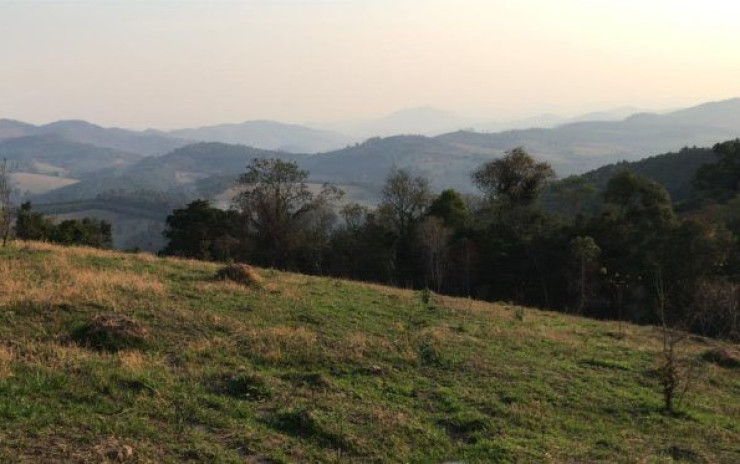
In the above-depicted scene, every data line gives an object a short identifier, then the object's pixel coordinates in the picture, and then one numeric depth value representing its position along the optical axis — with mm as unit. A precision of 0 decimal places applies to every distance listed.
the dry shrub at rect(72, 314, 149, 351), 9803
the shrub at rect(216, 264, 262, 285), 17609
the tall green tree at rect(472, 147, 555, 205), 49500
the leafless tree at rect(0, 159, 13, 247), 21828
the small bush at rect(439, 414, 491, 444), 8148
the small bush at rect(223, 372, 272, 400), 8511
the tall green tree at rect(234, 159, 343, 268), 48812
